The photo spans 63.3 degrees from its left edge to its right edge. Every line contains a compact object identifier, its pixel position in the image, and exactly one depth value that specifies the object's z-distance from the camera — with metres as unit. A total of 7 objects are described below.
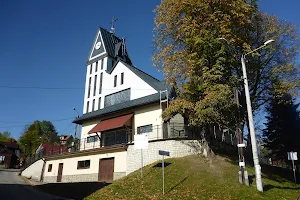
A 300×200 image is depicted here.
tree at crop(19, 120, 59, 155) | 78.06
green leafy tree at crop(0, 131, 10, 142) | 92.69
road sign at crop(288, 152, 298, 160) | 19.97
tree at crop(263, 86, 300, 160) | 26.67
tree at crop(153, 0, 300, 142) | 17.66
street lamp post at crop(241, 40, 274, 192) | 13.33
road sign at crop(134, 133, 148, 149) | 16.58
